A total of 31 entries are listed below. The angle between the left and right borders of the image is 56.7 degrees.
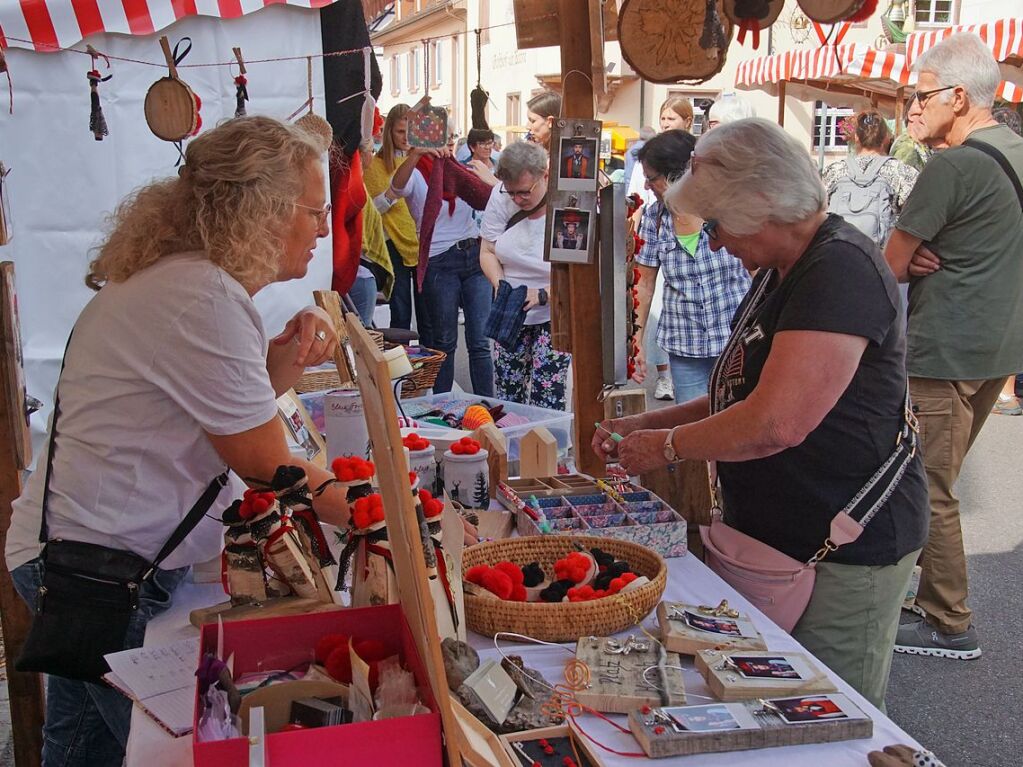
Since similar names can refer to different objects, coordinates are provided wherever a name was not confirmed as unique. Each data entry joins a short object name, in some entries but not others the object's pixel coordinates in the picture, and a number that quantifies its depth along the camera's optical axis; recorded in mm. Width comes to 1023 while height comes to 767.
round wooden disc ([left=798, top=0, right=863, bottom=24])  2299
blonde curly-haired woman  1595
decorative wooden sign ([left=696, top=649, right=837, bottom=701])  1406
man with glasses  2979
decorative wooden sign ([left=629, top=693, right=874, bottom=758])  1291
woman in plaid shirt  4375
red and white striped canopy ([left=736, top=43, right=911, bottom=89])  8789
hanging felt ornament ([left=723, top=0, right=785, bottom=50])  2316
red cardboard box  1038
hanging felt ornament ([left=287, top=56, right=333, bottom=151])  3828
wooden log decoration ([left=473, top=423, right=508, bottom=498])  2512
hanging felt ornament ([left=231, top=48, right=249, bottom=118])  3934
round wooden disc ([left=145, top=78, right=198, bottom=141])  3724
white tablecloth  1297
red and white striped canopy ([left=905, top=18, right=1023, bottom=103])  7664
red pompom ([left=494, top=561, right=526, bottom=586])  1760
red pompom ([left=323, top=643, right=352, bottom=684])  1351
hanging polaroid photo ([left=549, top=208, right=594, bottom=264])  2447
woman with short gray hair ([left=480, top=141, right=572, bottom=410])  4312
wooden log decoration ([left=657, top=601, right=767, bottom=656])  1556
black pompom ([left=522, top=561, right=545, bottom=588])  1815
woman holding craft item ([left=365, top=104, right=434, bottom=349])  5789
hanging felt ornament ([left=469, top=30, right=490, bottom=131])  6181
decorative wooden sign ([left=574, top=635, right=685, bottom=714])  1393
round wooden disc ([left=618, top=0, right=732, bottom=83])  2303
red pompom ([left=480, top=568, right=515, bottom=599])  1698
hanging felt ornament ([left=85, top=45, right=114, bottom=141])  3787
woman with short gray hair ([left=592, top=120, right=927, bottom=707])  1800
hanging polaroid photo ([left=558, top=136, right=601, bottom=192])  2412
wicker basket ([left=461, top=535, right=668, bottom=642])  1618
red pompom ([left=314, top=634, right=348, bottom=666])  1396
